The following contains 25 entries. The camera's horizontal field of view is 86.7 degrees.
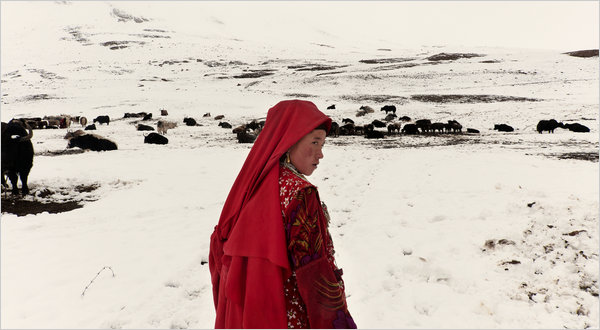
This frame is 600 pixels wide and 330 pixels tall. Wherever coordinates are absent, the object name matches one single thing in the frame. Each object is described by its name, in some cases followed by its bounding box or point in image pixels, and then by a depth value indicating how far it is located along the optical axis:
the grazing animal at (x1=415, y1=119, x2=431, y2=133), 19.60
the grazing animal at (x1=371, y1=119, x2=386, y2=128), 21.48
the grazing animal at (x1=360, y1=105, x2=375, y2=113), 25.97
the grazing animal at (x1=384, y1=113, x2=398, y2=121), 23.66
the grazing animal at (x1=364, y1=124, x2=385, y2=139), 18.31
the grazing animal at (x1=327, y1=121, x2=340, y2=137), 19.41
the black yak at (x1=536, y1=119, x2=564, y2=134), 16.91
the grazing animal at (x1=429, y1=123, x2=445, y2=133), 19.25
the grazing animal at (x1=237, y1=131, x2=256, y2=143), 17.09
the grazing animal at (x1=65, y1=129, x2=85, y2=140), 16.87
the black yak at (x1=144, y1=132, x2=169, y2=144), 16.58
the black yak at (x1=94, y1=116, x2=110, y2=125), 23.58
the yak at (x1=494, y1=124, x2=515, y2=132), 18.44
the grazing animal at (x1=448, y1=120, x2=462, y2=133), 19.14
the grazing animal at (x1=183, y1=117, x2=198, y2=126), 23.25
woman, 1.58
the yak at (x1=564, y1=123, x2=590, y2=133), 16.45
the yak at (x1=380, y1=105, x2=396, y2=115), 25.64
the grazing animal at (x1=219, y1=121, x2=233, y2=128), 22.45
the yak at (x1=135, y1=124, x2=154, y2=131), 21.00
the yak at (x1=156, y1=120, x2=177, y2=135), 19.73
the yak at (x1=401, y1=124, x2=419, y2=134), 19.27
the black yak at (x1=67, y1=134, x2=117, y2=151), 14.67
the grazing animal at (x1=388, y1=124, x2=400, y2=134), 19.67
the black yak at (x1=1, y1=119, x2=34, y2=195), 7.95
